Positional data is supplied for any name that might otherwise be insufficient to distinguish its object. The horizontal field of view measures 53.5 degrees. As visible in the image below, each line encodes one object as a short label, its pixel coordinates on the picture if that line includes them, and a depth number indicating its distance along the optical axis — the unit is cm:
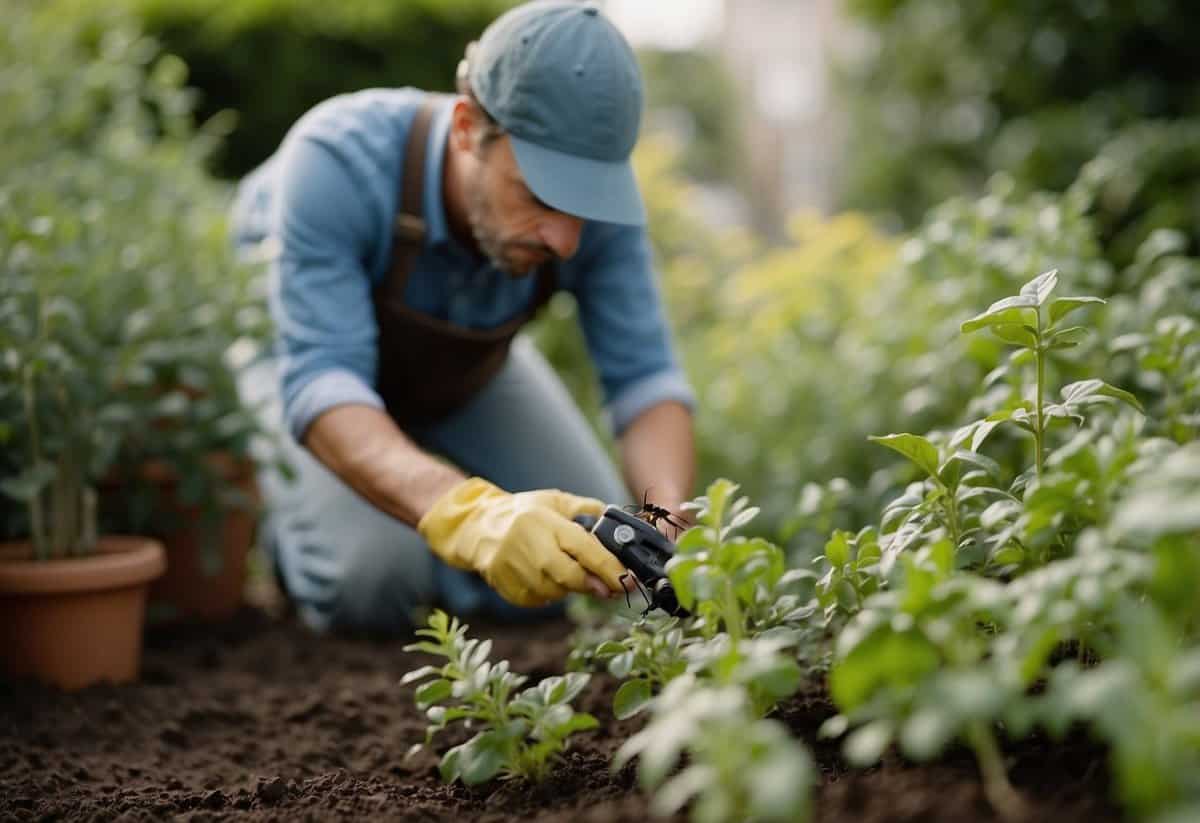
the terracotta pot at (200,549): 263
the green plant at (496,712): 138
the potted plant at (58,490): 211
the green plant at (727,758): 85
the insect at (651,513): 179
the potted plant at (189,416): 246
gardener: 201
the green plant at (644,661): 143
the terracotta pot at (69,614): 217
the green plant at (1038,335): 139
